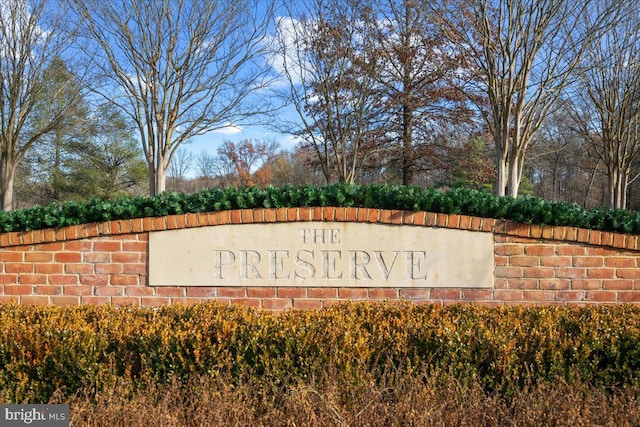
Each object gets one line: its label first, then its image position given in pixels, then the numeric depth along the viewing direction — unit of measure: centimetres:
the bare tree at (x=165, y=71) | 903
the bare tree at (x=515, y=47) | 725
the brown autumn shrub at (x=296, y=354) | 258
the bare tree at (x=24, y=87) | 1044
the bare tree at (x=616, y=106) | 1155
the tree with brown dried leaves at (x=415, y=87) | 1294
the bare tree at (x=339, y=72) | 962
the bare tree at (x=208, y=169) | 3935
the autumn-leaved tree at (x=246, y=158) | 3678
